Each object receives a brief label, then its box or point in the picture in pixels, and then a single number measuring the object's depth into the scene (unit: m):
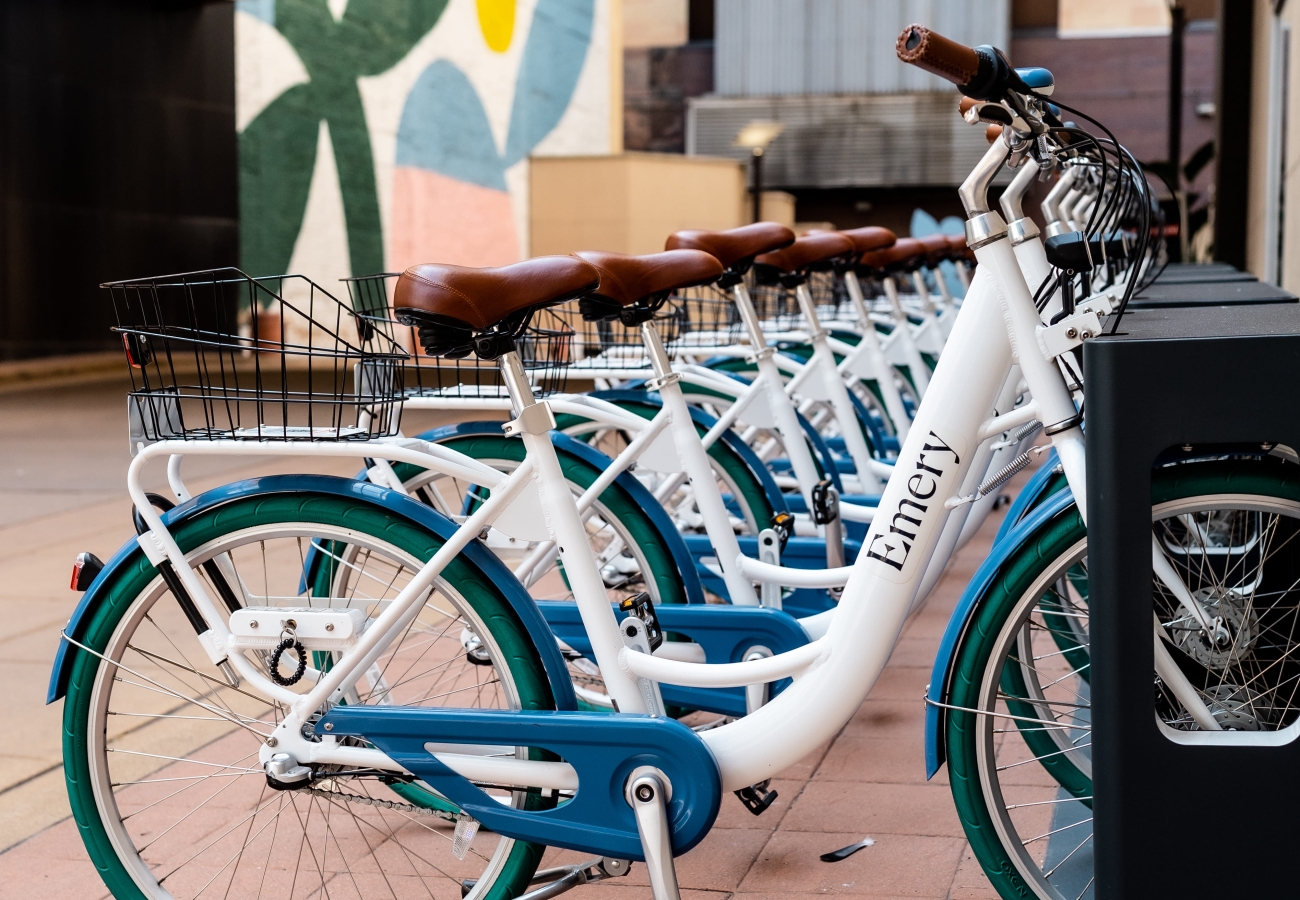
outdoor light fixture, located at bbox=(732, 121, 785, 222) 19.56
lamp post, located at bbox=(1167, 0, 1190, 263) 12.38
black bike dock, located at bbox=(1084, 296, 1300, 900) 1.67
